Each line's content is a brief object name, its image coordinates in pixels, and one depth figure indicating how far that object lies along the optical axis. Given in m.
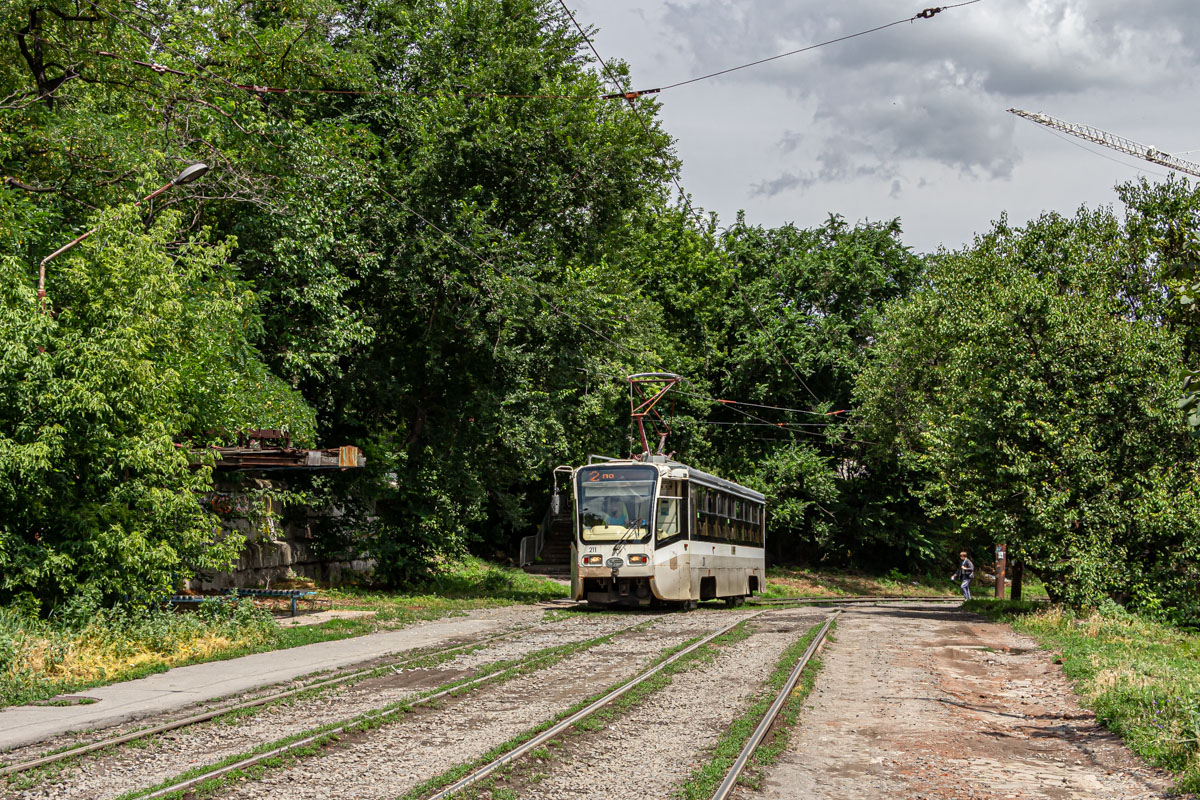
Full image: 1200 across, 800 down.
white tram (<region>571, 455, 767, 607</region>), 21.83
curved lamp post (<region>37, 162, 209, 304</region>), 13.60
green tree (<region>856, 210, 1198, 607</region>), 20.78
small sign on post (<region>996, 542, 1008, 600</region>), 35.28
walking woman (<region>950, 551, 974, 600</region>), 33.41
